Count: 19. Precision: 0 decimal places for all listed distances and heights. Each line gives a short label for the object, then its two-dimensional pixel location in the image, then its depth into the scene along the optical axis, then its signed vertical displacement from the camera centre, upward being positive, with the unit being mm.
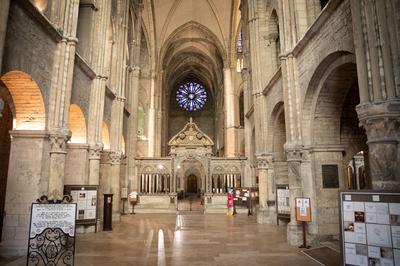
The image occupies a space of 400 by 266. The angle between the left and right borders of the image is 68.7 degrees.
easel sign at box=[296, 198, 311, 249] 8609 -910
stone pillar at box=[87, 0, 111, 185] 12445 +3931
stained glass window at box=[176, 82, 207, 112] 45438 +13215
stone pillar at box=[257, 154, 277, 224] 14616 -265
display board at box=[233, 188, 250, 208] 18188 -875
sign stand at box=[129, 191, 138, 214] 18797 -949
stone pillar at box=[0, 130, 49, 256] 7793 -44
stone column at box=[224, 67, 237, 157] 28484 +6593
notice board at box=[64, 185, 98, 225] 10728 -700
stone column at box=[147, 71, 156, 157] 28750 +6081
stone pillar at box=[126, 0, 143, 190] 20562 +5227
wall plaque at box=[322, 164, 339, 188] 9375 +180
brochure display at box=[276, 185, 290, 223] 11805 -783
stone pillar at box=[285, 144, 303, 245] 9367 +122
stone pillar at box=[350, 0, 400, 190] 4895 +1600
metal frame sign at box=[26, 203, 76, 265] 6113 -768
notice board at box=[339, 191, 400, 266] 4414 -727
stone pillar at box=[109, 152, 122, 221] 15680 +196
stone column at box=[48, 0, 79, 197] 8648 +2582
